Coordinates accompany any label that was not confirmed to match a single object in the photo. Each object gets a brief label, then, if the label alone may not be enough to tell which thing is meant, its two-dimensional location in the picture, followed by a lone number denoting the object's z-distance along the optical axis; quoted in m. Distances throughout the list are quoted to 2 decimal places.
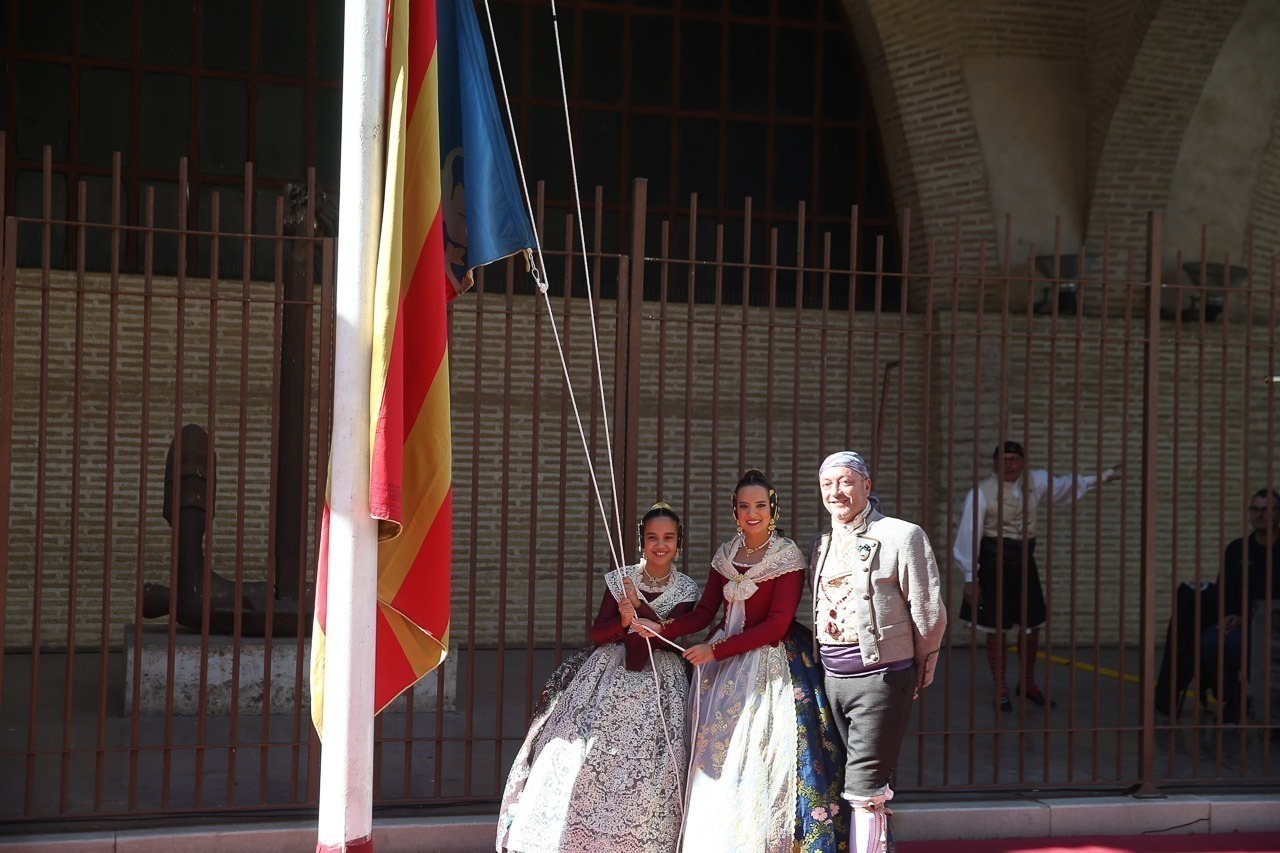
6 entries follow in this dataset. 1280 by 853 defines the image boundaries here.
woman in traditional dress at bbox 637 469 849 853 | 4.68
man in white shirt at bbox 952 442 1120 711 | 7.91
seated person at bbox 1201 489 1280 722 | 7.29
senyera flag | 3.60
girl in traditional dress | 4.69
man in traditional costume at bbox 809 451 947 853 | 4.66
